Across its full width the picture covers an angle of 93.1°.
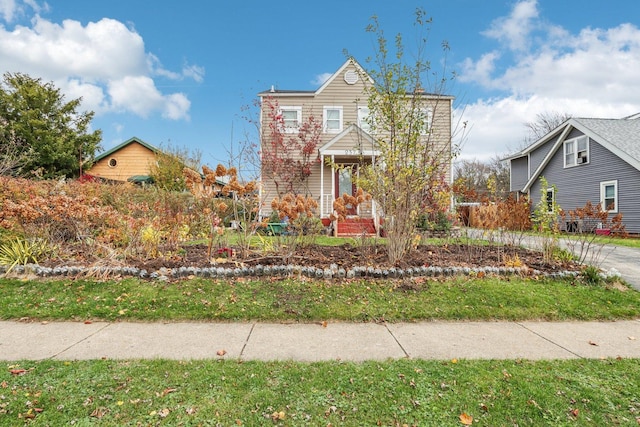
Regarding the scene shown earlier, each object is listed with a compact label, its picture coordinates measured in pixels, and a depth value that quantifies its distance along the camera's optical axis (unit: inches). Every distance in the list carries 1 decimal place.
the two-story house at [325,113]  566.3
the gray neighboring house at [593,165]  552.1
